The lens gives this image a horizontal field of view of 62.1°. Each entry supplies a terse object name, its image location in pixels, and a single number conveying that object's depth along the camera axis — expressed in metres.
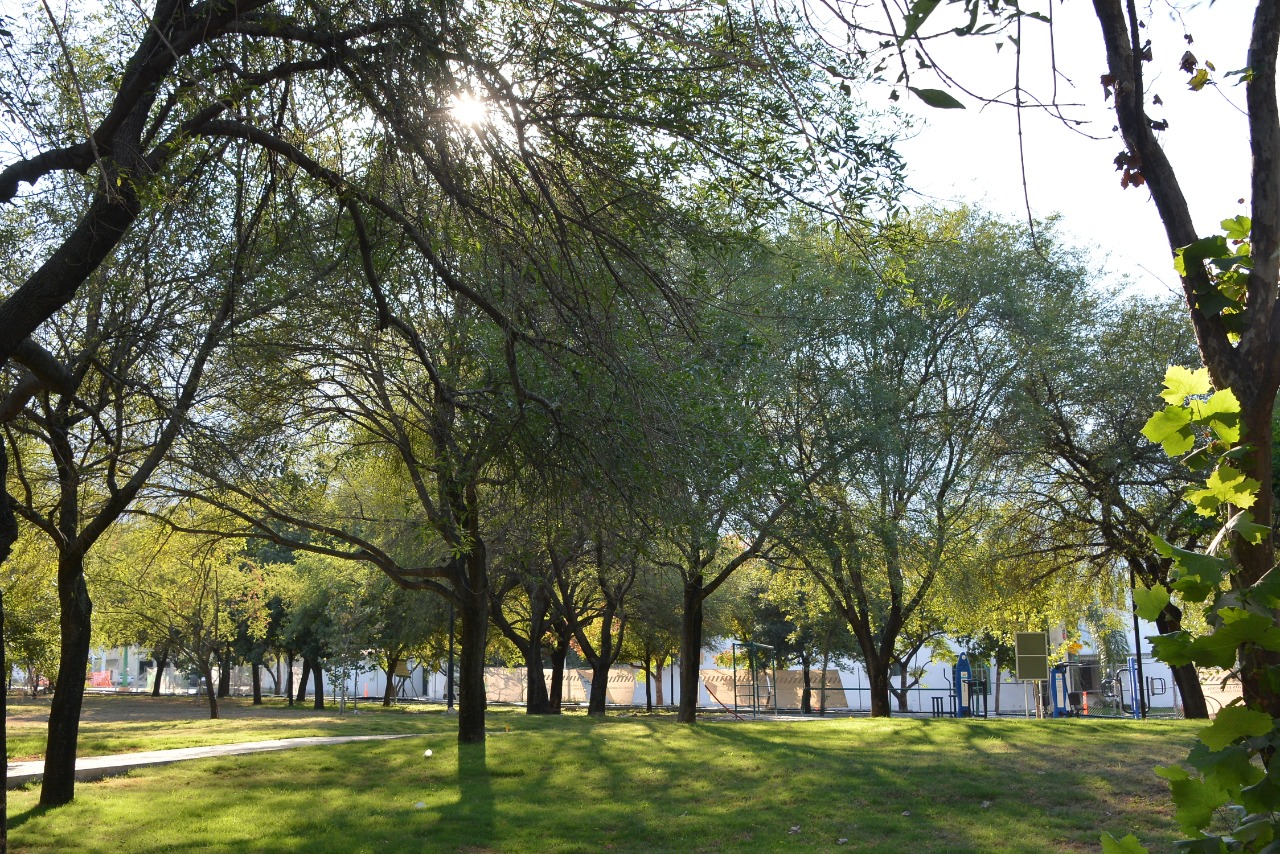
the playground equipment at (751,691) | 47.66
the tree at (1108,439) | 20.81
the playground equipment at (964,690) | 34.01
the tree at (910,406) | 18.55
